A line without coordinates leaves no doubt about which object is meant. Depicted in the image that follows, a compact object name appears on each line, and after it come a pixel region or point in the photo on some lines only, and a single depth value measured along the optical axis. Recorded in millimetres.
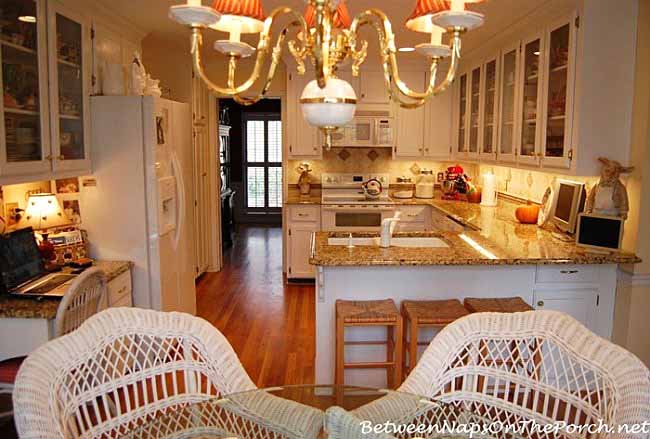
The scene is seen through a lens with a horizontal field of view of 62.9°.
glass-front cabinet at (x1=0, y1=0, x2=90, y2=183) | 2715
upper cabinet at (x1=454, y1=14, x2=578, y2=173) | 3375
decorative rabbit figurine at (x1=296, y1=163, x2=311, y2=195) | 6223
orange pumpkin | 4191
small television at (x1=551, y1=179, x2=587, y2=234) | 3498
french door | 10195
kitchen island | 3033
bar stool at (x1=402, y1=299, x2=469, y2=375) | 2762
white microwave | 6012
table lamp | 3291
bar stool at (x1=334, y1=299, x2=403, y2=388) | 2727
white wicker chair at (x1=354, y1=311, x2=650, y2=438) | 1501
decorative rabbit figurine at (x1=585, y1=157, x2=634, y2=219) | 3154
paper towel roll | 5191
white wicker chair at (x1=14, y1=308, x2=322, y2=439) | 1408
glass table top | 1574
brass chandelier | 1245
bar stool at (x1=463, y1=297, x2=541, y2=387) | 2896
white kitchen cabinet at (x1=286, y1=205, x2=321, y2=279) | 5836
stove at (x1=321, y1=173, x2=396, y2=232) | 5770
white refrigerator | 3566
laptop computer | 2785
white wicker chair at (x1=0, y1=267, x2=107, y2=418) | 2488
